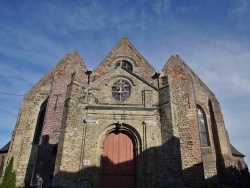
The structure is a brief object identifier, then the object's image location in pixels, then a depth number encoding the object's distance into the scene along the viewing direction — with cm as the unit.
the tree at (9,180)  996
